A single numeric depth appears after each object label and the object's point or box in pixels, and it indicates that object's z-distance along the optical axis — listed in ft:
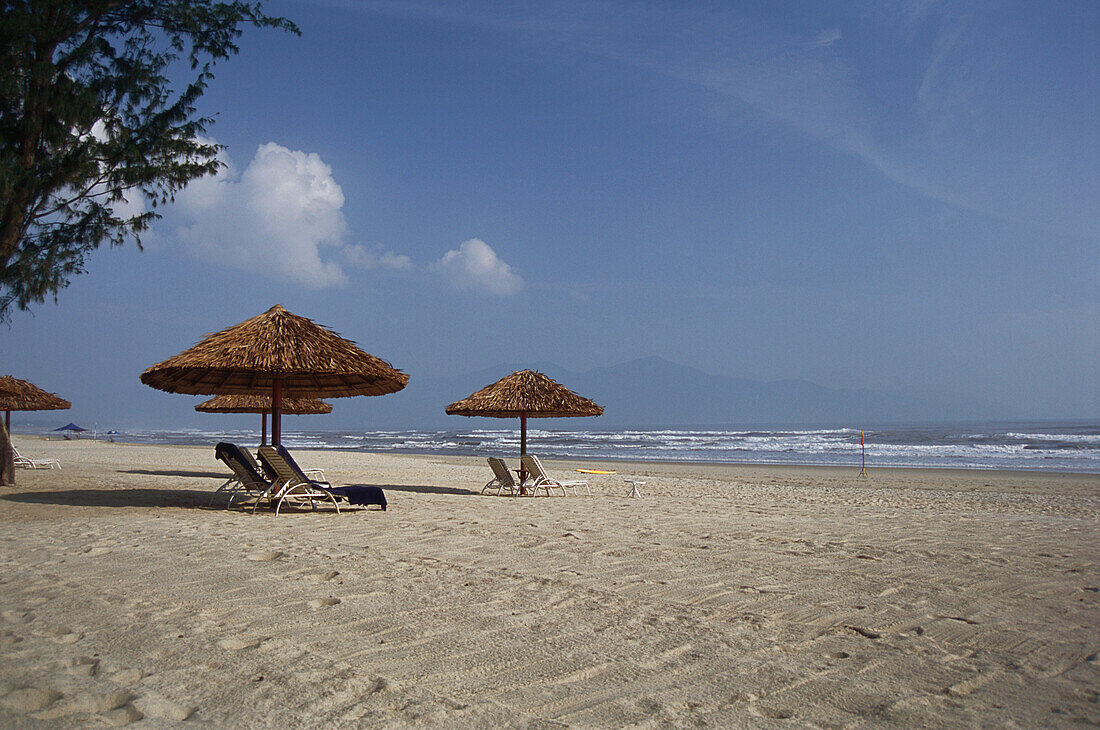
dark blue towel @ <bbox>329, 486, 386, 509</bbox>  24.30
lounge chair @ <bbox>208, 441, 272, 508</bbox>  24.48
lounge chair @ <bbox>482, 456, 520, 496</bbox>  34.53
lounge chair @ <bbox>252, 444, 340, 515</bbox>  24.02
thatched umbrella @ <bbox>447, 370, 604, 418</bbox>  36.11
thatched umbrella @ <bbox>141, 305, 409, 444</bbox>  24.54
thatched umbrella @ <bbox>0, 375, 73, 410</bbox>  48.49
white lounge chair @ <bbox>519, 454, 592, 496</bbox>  34.12
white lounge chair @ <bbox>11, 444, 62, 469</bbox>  44.84
